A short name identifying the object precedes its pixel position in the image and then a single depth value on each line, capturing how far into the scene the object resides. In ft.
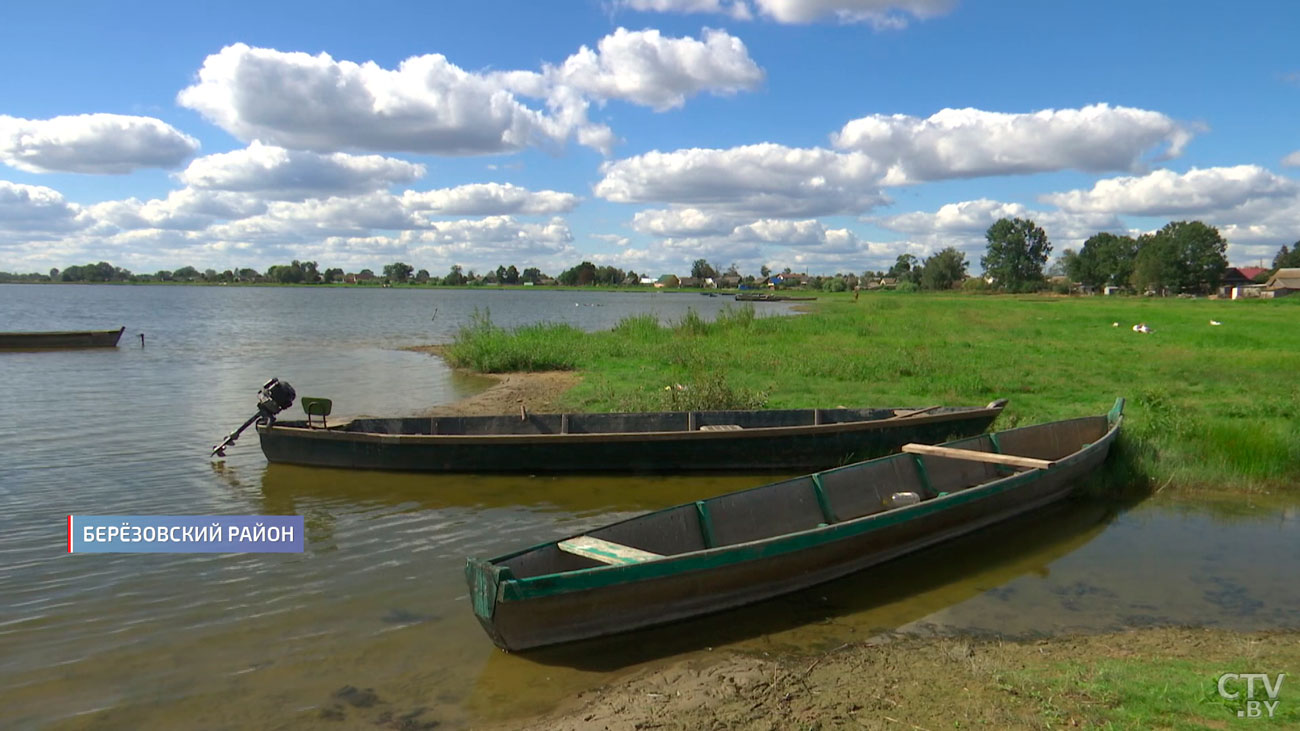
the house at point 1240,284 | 276.62
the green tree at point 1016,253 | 381.19
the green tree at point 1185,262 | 283.18
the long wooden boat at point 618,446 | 36.76
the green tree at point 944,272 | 413.80
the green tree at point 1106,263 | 333.01
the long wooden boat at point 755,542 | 18.67
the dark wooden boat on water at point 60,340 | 99.91
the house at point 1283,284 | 272.31
